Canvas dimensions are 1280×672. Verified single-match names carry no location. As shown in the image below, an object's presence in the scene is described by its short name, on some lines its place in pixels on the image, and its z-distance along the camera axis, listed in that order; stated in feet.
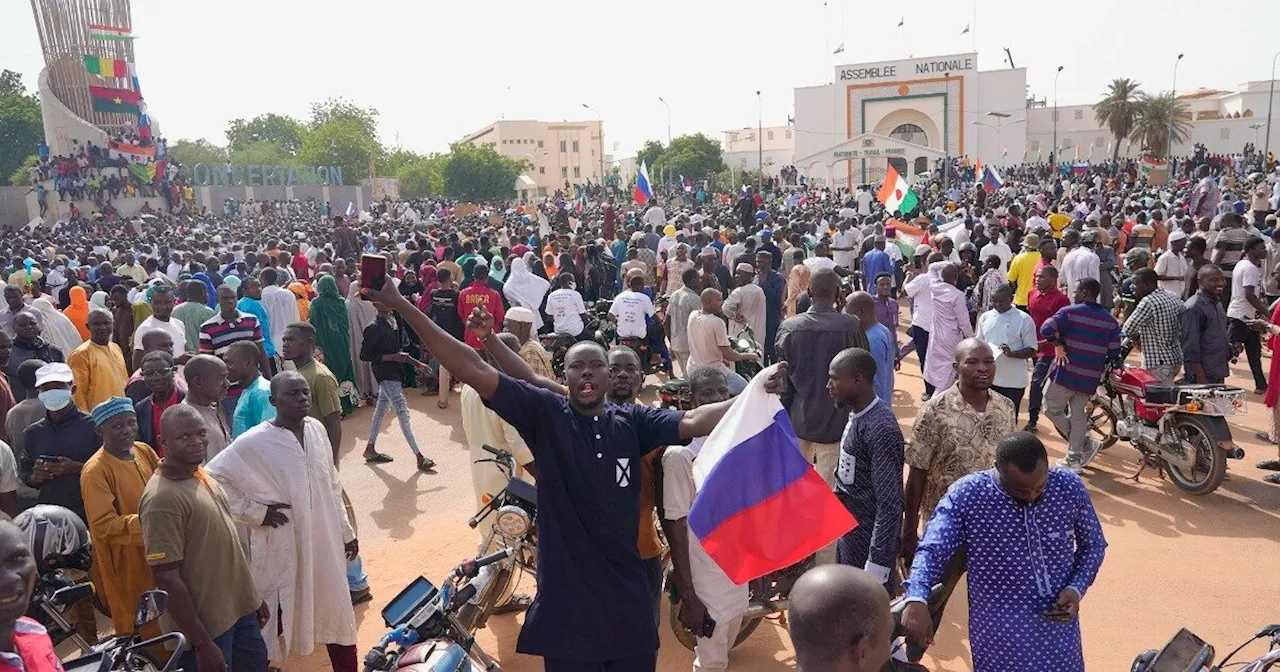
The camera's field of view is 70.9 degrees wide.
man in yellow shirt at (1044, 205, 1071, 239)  55.31
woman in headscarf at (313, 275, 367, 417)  34.47
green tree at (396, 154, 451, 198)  246.29
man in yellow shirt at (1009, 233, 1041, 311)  35.45
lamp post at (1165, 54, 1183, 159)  178.79
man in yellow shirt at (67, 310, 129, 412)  22.80
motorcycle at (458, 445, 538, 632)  14.20
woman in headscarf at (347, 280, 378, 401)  35.09
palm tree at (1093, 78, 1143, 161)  189.67
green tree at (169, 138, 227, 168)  306.96
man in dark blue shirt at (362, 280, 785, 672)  10.15
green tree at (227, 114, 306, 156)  332.19
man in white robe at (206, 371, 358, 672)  13.53
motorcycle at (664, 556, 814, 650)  15.85
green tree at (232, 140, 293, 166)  283.38
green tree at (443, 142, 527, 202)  203.62
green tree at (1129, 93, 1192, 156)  185.47
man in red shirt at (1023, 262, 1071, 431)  27.17
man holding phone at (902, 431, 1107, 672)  10.37
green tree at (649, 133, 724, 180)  222.89
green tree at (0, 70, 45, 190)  212.23
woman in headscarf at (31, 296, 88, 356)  29.89
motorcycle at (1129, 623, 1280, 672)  10.15
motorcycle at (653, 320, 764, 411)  22.71
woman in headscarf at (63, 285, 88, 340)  35.45
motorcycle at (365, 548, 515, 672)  11.15
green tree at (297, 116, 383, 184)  241.96
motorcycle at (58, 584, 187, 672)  9.89
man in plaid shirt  25.02
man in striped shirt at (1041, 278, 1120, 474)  23.84
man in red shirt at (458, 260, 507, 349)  32.60
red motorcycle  22.47
